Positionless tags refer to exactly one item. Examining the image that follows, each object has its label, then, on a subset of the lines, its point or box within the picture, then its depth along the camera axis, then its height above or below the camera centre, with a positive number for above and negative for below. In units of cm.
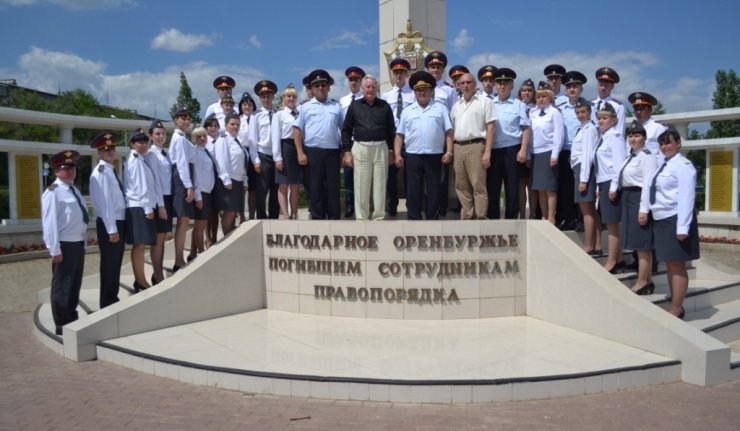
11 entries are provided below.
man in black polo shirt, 673 +52
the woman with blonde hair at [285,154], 744 +43
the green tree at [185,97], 3194 +500
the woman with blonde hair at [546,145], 710 +48
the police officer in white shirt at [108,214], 631 -25
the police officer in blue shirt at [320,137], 709 +61
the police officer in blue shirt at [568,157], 749 +35
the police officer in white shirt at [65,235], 595 -46
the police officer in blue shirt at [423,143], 670 +49
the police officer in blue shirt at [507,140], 712 +55
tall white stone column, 1008 +285
